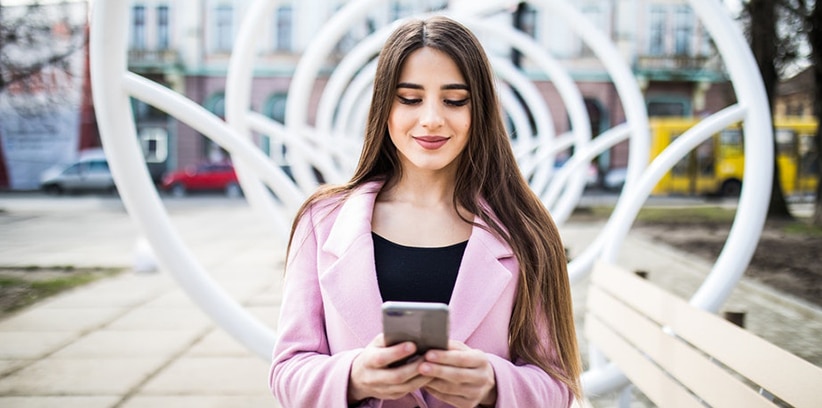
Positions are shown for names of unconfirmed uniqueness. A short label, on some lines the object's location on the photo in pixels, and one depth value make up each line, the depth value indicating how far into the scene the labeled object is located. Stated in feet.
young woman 5.23
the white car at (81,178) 75.97
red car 75.77
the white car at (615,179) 78.91
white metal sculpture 7.55
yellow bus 69.41
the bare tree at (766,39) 36.58
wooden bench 5.36
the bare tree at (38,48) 39.40
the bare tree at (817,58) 34.68
